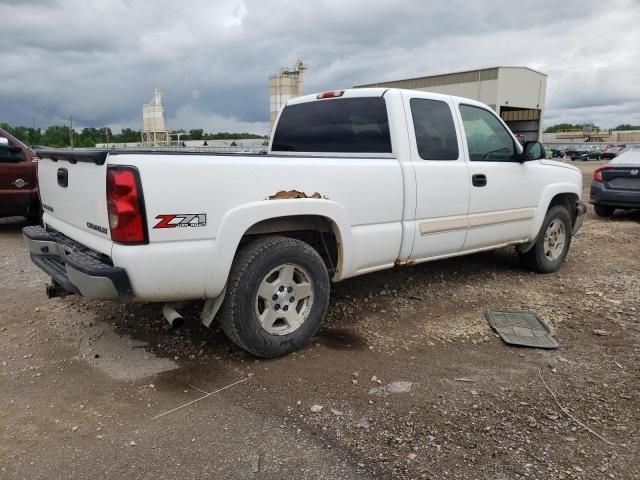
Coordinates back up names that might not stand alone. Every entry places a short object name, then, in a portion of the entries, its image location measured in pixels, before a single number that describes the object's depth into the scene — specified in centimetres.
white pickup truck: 306
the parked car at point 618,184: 1023
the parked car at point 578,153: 5350
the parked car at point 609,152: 5181
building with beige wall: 3475
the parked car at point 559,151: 5756
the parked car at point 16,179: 811
